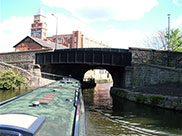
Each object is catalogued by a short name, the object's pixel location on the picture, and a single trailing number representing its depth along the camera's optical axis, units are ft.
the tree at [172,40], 95.81
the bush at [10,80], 73.82
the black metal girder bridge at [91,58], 71.31
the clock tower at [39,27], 246.06
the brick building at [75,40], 207.04
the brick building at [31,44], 131.28
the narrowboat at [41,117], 8.66
